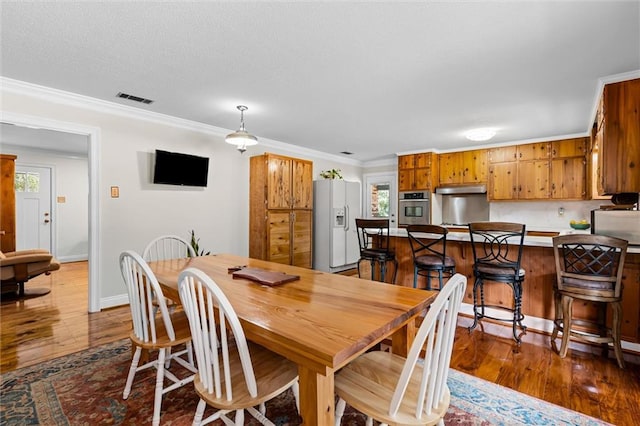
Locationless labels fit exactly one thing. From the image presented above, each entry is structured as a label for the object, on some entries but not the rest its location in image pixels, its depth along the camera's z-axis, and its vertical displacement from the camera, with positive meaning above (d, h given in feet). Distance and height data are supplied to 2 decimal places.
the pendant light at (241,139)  10.73 +2.55
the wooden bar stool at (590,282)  7.33 -1.80
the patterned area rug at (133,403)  5.49 -3.82
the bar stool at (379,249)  11.46 -1.54
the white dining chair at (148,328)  5.24 -2.26
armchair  12.21 -2.49
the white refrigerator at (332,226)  18.42 -0.98
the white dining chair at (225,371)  3.69 -2.26
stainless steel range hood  17.93 +1.32
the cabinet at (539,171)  15.31 +2.18
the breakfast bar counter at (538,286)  8.07 -2.33
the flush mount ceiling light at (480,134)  13.81 +3.59
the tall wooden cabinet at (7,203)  17.20 +0.35
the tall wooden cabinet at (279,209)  15.38 +0.05
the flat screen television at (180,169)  12.50 +1.78
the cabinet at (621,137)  8.40 +2.11
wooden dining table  3.35 -1.46
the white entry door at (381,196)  22.49 +1.13
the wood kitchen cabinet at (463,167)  18.02 +2.71
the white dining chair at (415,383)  3.29 -2.33
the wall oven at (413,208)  19.13 +0.17
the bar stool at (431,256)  9.50 -1.56
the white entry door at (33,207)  19.47 +0.14
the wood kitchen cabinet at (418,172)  19.15 +2.54
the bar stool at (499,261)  8.50 -1.56
